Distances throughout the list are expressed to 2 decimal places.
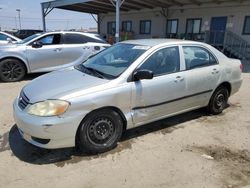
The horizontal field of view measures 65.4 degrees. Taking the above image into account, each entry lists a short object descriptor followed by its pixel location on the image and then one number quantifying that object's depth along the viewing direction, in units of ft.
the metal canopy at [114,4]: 43.89
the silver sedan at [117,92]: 8.02
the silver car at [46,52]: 18.90
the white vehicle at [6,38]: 27.60
